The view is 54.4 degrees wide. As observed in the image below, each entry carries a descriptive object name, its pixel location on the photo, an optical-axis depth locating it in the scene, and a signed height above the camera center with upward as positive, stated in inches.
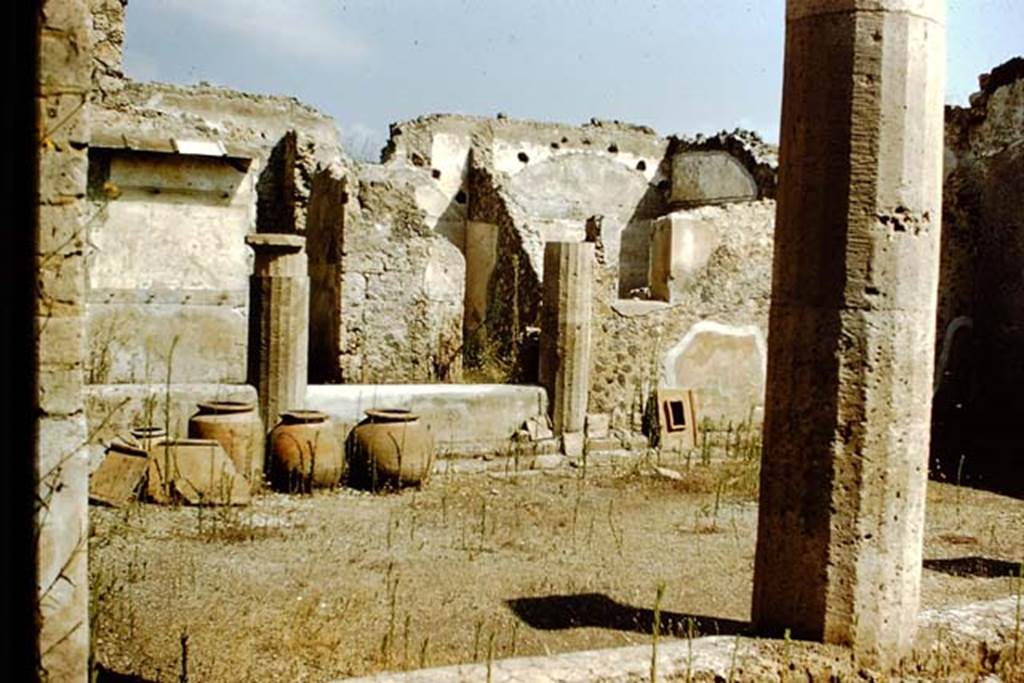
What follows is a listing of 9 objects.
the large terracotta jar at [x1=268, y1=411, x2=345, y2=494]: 327.0 -44.8
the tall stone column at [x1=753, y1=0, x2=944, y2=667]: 157.6 +4.3
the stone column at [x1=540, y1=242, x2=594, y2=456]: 415.5 -3.8
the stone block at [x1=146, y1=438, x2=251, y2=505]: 296.5 -48.3
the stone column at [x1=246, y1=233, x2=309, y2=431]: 348.2 -1.3
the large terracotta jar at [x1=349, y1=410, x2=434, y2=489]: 336.8 -44.1
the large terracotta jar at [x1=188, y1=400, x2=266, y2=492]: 315.3 -36.8
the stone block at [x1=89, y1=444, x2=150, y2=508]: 287.4 -47.8
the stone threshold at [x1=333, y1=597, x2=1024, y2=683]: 140.8 -49.6
